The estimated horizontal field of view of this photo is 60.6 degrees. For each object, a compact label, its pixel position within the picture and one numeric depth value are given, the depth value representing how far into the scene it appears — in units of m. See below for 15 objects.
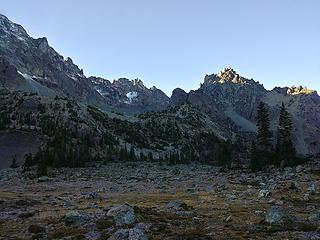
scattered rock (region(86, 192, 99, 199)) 37.10
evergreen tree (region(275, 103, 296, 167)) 70.65
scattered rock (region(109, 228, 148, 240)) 17.40
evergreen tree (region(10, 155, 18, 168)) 95.50
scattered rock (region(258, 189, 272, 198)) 31.35
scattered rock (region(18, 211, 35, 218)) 25.87
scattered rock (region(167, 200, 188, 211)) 26.38
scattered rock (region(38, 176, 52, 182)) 60.31
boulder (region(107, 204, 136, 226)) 20.58
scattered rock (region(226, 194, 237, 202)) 30.62
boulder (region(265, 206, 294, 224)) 19.53
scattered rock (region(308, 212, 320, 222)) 19.99
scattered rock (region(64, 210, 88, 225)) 21.68
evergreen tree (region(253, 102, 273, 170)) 74.05
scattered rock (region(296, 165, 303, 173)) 55.23
